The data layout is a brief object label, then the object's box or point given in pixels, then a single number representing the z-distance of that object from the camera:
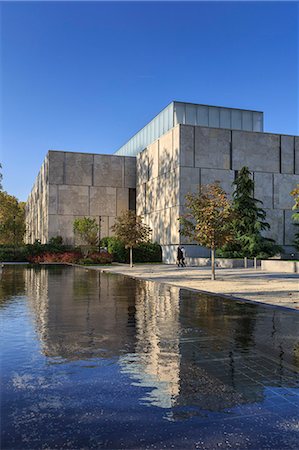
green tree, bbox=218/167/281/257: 34.59
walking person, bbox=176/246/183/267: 33.78
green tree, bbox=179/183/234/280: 19.98
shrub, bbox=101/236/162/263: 40.56
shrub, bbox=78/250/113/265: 38.62
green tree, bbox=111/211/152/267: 31.05
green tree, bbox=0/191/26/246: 67.56
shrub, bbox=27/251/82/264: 41.53
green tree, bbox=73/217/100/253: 42.31
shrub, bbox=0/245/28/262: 45.69
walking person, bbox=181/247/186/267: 34.41
